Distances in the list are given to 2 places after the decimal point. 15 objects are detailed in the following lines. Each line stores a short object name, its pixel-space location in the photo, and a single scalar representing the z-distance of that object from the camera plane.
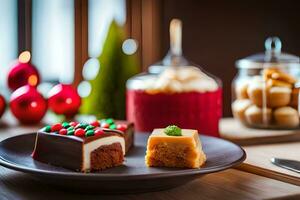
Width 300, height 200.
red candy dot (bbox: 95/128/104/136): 0.73
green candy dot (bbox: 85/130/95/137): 0.72
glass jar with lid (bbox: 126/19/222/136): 0.93
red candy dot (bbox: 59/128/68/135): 0.73
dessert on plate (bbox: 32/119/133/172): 0.70
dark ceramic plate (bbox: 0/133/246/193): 0.61
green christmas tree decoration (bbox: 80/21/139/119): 1.12
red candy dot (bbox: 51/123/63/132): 0.75
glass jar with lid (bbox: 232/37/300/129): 0.98
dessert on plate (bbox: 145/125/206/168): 0.69
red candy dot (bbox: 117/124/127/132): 0.81
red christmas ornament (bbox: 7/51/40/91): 1.22
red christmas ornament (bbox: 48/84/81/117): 1.15
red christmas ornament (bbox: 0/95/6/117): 1.14
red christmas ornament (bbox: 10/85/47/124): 1.13
